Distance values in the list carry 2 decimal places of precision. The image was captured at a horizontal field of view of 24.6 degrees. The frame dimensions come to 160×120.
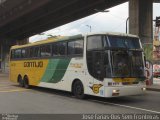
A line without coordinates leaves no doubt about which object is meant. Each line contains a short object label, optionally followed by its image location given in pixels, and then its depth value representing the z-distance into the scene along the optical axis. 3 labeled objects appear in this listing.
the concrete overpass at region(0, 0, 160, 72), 32.06
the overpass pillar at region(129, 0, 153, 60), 31.58
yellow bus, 15.24
